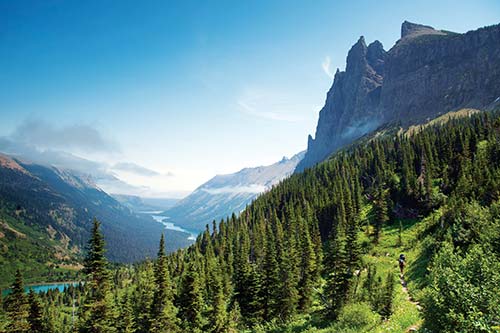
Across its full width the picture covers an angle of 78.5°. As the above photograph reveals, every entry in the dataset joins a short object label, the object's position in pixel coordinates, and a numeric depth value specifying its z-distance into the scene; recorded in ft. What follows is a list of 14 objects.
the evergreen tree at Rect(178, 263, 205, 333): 164.45
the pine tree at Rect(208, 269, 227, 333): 155.65
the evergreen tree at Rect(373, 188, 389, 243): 268.64
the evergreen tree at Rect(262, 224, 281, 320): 158.92
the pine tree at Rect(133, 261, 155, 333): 165.46
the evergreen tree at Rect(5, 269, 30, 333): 141.28
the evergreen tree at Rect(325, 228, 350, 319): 136.46
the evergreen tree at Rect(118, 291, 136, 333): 170.60
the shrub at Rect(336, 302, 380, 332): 95.40
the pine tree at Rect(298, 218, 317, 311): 175.52
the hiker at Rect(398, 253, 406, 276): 174.60
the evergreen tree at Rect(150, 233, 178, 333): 144.77
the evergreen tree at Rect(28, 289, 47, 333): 156.56
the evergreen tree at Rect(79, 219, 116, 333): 123.95
